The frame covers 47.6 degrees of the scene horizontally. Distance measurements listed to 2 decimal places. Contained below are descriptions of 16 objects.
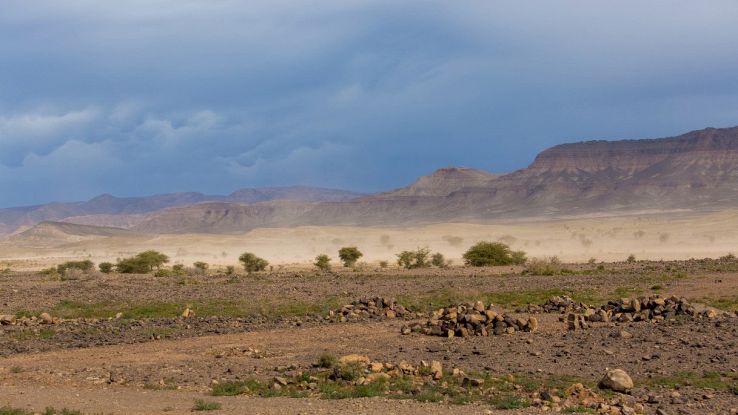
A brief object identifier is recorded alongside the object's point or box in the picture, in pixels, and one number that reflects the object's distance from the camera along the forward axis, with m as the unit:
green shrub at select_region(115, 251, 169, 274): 63.12
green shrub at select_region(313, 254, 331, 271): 64.62
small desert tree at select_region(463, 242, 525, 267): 60.62
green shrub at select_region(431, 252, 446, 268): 67.19
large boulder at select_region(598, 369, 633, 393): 15.38
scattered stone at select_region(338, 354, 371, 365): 18.26
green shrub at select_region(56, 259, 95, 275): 64.94
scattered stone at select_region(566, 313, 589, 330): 23.56
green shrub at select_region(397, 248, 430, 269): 62.18
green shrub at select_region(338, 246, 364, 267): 68.94
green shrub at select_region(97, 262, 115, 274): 64.18
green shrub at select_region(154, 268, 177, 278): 53.16
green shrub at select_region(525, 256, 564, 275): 46.58
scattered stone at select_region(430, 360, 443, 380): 16.79
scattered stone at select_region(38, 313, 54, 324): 28.77
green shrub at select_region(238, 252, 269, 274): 64.25
